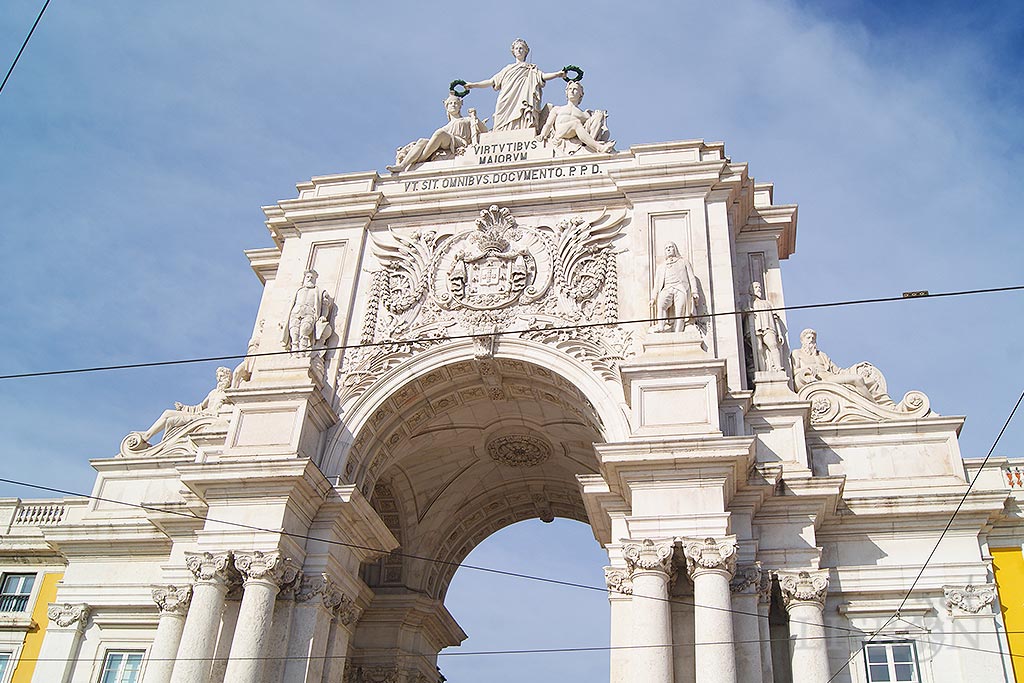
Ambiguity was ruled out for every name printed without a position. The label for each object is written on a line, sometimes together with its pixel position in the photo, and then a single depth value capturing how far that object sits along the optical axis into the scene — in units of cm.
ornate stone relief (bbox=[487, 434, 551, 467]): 2411
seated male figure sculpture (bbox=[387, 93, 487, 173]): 2416
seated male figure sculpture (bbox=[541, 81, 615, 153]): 2342
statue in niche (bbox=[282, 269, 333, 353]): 2102
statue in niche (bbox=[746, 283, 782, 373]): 2034
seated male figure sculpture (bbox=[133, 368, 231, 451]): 2300
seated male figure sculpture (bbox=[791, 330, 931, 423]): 1992
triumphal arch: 1719
